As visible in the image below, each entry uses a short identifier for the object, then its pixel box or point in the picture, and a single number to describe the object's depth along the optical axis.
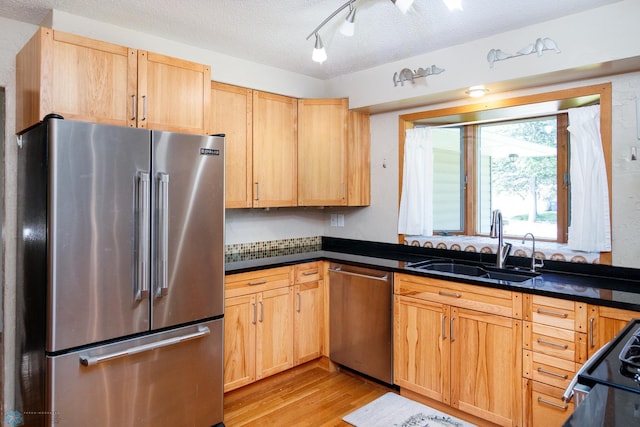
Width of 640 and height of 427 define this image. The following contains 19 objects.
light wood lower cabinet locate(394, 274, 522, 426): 2.34
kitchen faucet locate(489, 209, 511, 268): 2.75
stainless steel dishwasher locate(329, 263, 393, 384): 2.95
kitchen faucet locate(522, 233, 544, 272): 2.64
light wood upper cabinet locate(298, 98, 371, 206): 3.50
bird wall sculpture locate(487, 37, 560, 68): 2.36
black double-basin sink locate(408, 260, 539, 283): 2.65
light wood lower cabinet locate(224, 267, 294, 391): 2.81
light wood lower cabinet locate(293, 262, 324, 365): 3.21
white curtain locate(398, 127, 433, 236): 3.34
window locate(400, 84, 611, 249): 2.78
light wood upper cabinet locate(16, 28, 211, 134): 2.06
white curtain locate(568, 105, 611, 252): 2.45
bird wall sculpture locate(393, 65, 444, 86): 2.90
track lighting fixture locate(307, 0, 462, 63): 1.86
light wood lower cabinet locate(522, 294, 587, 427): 2.08
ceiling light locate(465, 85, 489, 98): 2.77
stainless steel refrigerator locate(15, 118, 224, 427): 1.89
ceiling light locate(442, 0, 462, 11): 1.82
